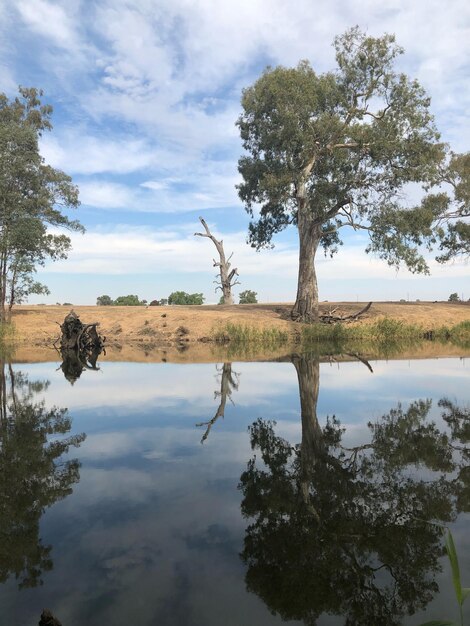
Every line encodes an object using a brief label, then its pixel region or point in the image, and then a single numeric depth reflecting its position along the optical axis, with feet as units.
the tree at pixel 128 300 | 217.09
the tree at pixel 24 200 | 120.67
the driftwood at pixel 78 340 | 99.09
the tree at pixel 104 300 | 228.02
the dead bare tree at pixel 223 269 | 171.01
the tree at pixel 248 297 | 227.20
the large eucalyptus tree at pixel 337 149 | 104.63
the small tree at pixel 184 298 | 227.20
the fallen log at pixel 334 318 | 120.49
